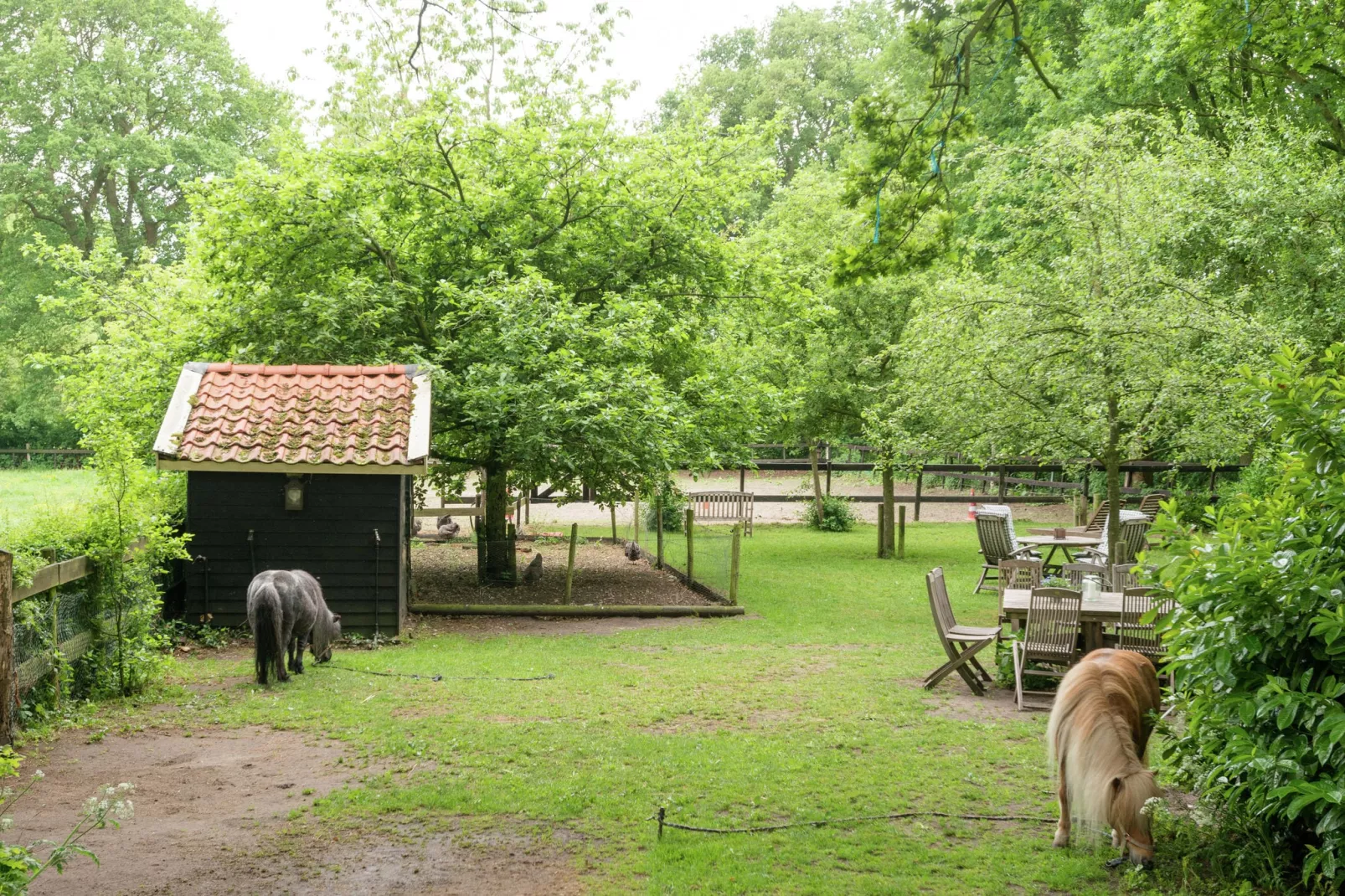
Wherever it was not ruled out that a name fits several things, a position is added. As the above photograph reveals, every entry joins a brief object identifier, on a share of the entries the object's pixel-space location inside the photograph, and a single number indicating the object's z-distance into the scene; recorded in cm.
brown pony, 571
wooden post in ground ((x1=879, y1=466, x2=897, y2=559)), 2242
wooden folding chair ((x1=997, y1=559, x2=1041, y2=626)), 1378
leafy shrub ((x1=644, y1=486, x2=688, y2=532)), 2595
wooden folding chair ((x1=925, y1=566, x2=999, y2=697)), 1052
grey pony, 1011
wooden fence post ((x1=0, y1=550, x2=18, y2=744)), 735
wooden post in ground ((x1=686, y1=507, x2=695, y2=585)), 1686
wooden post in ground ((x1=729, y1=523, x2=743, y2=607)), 1588
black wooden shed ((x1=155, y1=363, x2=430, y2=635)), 1257
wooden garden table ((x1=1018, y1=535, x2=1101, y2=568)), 1805
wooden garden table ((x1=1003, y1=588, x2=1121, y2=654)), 1043
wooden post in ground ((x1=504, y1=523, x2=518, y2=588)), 1755
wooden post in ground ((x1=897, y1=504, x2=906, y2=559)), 2173
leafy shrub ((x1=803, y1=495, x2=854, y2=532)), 2783
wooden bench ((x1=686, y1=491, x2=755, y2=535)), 2730
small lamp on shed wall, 1268
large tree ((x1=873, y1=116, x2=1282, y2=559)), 1402
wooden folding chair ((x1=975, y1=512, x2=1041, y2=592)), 1773
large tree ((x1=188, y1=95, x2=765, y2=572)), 1501
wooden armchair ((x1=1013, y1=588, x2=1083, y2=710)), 1006
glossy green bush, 495
